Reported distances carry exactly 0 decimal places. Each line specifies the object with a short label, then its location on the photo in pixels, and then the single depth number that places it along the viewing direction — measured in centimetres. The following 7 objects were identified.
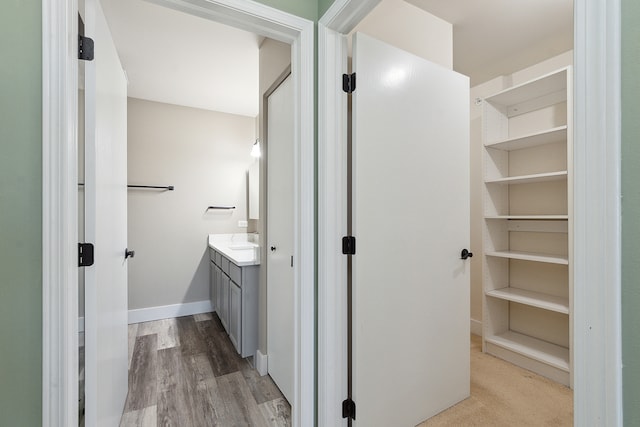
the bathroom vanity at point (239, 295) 234
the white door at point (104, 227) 109
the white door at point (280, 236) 187
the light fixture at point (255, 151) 345
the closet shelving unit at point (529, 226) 223
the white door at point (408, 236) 140
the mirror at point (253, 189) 350
